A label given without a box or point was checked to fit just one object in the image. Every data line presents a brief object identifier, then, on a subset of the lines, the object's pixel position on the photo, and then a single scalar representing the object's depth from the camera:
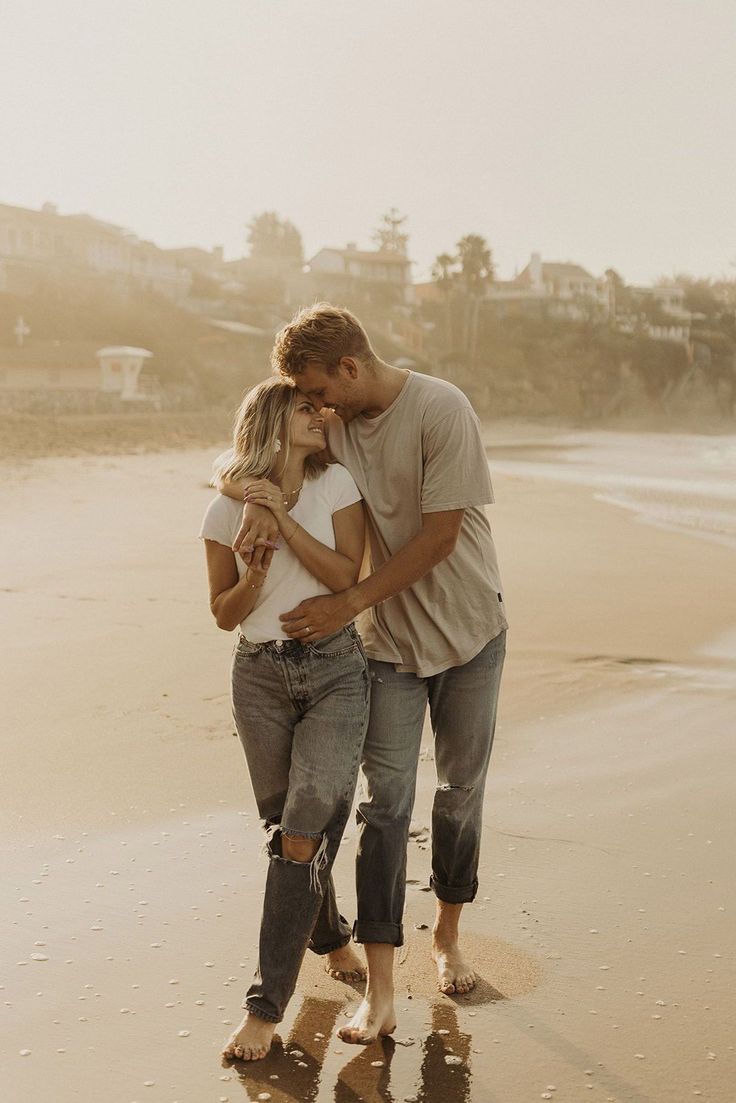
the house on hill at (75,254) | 54.38
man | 3.05
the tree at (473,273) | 74.69
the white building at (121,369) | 38.84
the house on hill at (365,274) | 78.00
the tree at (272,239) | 95.81
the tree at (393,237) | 99.19
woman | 2.95
